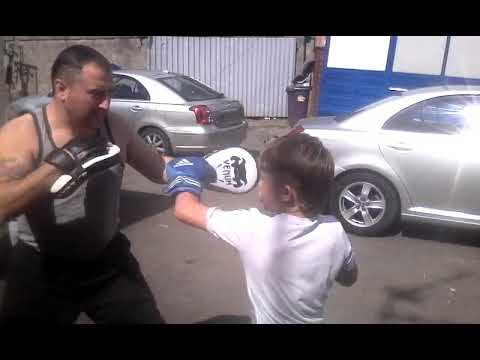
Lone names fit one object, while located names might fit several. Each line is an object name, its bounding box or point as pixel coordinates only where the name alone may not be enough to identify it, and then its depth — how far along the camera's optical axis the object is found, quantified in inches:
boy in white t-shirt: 66.6
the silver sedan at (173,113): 322.0
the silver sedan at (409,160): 200.1
